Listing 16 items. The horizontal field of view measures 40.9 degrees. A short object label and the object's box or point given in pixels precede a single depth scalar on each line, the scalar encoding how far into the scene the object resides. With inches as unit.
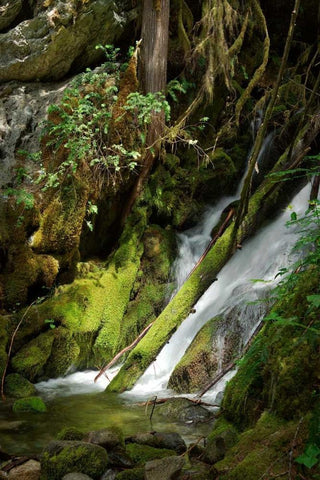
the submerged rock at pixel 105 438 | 115.5
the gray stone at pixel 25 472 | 106.8
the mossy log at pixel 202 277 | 225.6
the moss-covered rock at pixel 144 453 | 113.0
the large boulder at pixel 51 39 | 294.8
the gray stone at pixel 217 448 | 102.0
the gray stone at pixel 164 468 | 91.6
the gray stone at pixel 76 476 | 99.0
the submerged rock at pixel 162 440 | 124.6
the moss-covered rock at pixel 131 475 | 98.2
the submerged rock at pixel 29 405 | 177.0
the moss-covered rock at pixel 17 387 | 202.4
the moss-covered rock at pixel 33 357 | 221.8
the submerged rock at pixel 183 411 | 162.1
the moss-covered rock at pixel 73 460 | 103.3
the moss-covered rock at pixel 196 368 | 198.7
